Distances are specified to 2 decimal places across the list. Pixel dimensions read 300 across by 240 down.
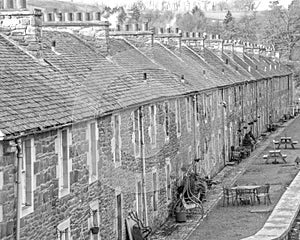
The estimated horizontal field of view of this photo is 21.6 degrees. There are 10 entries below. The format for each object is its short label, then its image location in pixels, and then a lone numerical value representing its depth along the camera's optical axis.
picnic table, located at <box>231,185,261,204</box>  30.98
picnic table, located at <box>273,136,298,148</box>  51.20
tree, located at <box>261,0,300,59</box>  110.38
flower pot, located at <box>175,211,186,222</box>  27.83
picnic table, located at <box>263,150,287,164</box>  44.10
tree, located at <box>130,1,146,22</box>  107.52
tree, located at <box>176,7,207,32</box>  151.38
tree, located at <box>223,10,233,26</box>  137.88
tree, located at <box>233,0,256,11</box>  191.02
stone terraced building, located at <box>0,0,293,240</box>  15.58
